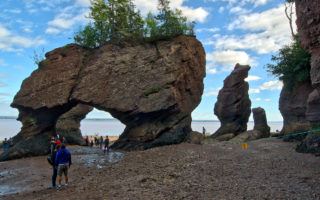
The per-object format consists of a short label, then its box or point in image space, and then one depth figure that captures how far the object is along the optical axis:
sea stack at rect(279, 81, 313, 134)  28.87
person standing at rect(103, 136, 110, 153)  26.78
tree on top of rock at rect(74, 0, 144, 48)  31.17
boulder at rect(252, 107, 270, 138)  34.47
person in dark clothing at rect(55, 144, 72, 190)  13.51
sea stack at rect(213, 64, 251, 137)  38.08
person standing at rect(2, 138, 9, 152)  31.31
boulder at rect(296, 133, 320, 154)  18.53
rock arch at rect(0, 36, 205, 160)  26.73
